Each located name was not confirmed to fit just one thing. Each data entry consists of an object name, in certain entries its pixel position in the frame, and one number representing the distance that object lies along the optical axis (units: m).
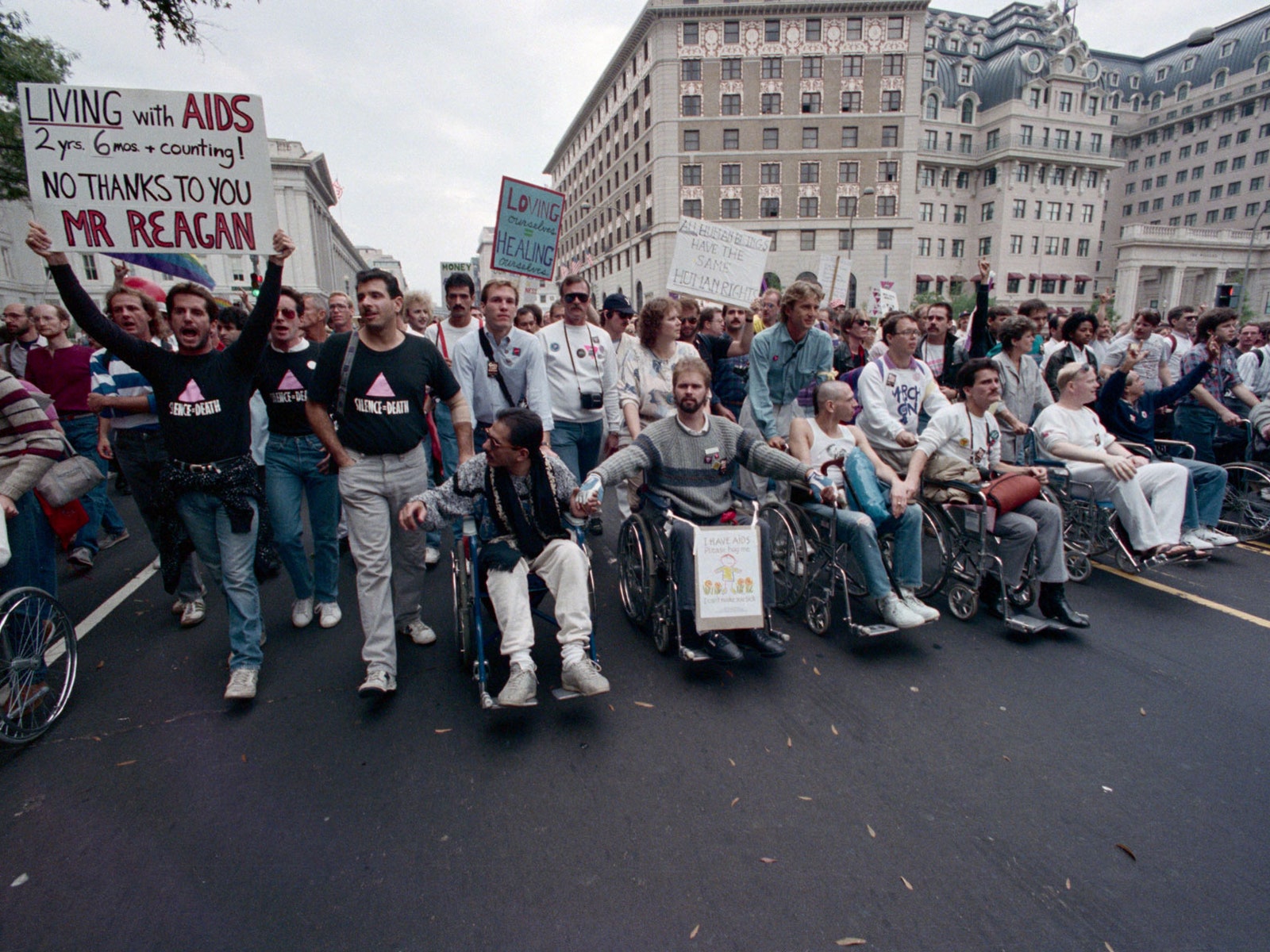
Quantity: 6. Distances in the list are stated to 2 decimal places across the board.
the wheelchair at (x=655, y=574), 3.79
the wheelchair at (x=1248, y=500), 5.72
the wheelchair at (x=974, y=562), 4.18
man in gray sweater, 4.00
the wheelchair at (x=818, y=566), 4.12
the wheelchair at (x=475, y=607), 3.27
